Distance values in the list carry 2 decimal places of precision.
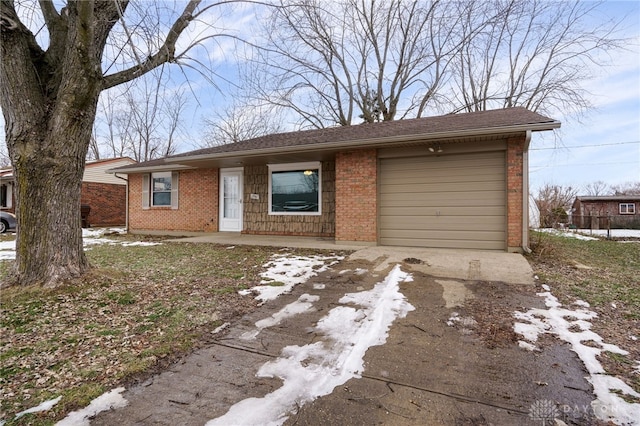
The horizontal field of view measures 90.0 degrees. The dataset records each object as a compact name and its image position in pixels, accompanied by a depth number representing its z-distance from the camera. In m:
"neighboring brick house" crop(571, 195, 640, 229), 26.86
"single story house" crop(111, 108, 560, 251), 6.66
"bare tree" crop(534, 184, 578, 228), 19.81
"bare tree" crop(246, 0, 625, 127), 15.23
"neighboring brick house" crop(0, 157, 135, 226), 17.77
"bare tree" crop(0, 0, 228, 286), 3.87
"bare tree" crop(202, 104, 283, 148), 22.66
